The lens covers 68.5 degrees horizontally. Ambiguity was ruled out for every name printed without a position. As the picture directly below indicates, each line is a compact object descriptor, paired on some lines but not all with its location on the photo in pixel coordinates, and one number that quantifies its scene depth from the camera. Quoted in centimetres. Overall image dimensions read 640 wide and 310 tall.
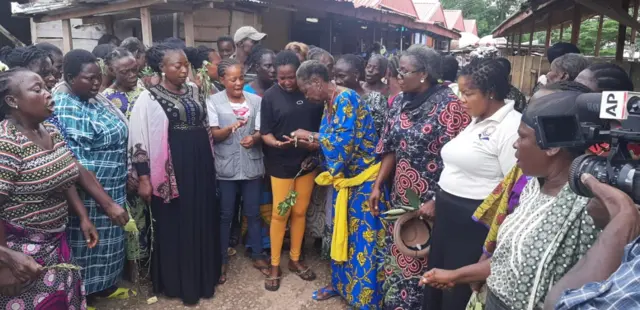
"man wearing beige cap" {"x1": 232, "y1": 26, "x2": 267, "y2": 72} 550
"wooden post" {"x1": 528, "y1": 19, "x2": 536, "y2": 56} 1087
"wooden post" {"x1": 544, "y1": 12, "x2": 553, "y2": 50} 974
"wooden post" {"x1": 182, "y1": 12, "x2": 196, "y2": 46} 621
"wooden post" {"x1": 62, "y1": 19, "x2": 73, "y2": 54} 675
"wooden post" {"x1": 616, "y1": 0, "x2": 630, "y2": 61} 648
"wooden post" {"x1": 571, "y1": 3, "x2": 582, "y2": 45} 664
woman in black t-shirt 374
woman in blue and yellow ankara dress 333
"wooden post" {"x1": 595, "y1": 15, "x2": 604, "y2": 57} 905
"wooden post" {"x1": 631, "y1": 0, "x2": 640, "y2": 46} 559
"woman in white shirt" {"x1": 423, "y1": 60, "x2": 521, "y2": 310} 236
